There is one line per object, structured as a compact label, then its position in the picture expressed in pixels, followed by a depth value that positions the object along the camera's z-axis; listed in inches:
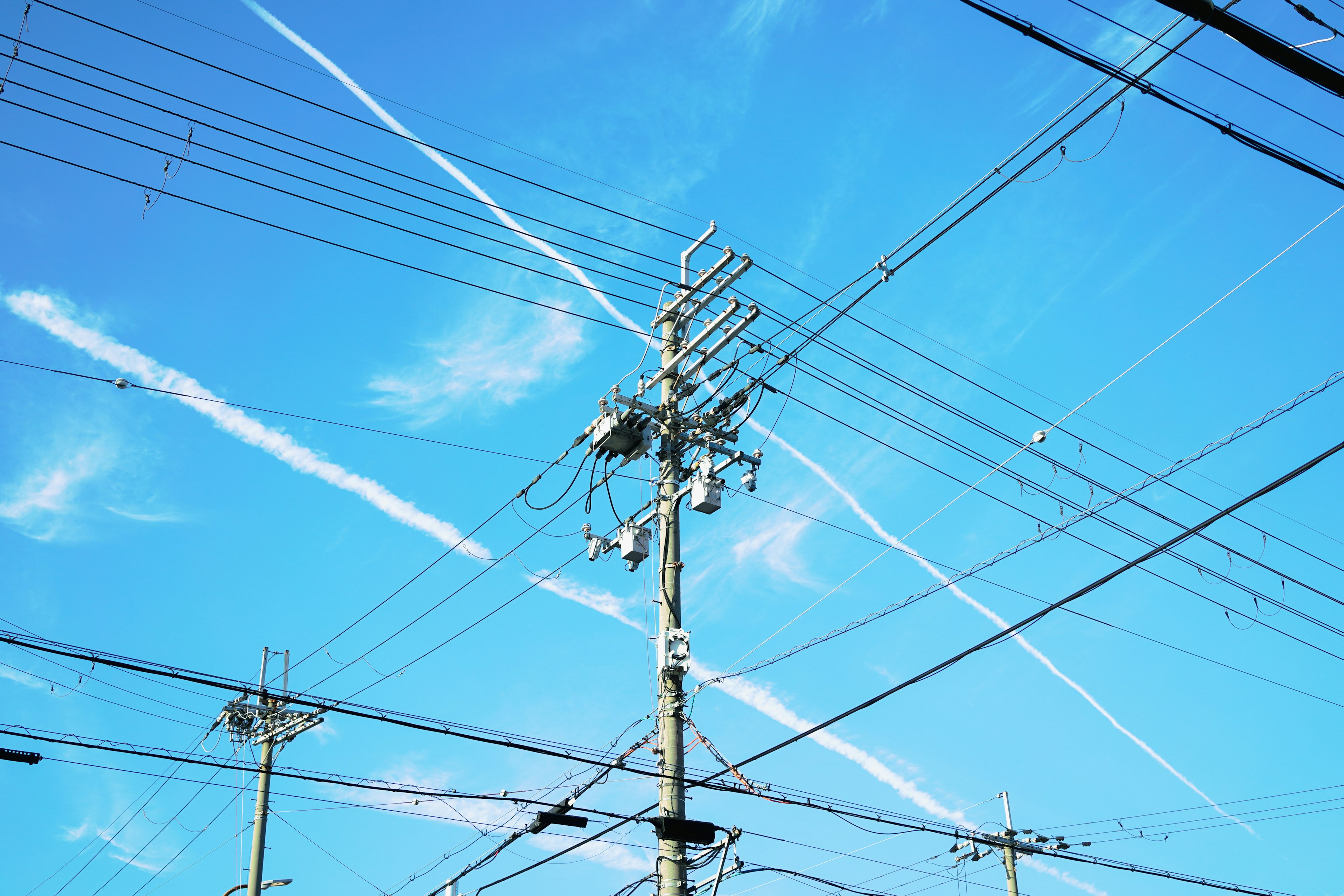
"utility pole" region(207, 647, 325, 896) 1066.1
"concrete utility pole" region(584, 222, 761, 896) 685.9
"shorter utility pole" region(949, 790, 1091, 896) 1243.2
